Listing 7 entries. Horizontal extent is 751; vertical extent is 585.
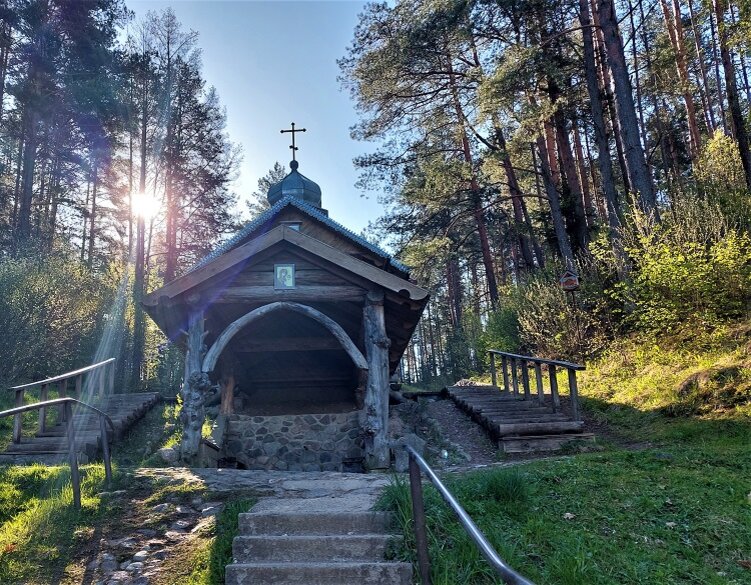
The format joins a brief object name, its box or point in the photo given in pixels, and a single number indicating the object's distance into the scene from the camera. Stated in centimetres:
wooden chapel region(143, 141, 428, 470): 763
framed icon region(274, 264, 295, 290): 792
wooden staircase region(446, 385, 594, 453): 814
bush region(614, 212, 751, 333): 869
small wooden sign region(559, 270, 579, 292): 1144
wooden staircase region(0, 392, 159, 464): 780
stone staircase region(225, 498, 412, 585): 378
